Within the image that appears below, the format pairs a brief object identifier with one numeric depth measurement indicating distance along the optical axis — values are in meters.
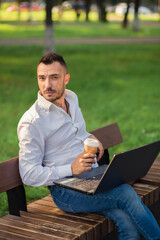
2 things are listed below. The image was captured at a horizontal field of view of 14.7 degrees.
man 3.92
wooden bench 3.80
